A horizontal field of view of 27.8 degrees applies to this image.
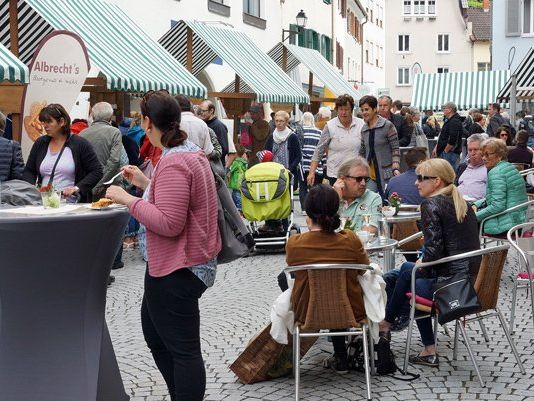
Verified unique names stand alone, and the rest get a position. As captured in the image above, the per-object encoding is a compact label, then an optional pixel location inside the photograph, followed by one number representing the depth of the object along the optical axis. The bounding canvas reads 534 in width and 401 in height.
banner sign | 11.00
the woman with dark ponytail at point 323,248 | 6.10
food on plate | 5.32
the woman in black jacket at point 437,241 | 6.76
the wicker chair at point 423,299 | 6.38
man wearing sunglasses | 7.75
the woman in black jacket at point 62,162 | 9.58
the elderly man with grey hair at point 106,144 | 11.80
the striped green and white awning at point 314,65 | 26.44
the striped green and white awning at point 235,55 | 19.72
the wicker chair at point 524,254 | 7.60
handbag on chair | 6.38
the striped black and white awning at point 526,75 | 23.92
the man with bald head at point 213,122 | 14.16
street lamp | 31.36
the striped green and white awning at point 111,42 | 13.48
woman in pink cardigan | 4.91
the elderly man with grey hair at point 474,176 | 11.04
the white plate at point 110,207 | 5.30
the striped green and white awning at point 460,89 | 33.12
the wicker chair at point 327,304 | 6.00
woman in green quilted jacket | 9.76
